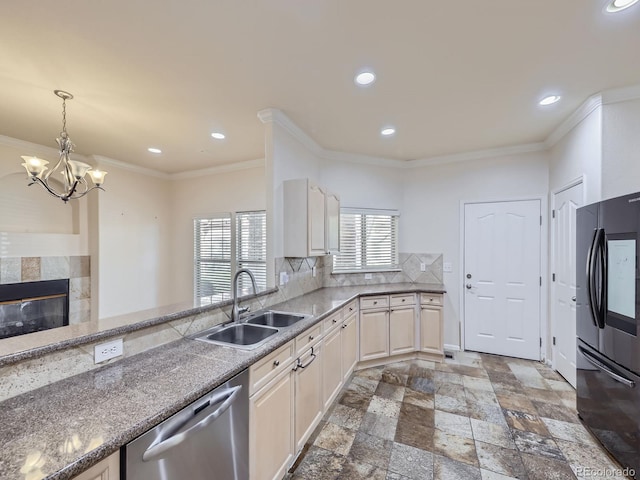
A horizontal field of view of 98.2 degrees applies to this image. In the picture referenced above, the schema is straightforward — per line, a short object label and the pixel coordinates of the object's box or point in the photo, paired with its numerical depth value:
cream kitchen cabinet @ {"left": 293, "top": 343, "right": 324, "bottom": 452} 1.91
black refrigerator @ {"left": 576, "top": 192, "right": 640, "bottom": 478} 1.69
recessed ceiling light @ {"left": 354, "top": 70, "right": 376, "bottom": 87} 2.12
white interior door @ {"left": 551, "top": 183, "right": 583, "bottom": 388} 2.84
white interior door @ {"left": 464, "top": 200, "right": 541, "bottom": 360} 3.52
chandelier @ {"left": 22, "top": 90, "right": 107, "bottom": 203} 2.39
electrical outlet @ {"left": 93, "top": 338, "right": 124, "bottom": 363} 1.32
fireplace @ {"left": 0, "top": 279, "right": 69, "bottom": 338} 3.38
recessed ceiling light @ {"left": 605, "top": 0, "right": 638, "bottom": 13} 1.49
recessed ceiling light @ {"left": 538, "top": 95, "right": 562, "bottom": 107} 2.46
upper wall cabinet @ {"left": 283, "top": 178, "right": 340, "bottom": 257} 2.80
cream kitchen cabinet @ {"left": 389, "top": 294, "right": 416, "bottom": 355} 3.49
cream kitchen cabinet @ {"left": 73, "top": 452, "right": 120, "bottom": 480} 0.80
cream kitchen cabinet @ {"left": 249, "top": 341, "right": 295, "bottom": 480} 1.47
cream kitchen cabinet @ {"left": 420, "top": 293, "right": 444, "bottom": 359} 3.54
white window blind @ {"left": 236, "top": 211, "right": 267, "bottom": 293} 4.37
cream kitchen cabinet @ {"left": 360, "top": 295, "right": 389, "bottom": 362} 3.33
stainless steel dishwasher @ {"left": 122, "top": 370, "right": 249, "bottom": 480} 0.95
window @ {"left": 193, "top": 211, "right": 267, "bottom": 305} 4.41
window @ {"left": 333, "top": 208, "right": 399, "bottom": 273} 4.03
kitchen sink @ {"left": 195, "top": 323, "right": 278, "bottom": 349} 1.90
